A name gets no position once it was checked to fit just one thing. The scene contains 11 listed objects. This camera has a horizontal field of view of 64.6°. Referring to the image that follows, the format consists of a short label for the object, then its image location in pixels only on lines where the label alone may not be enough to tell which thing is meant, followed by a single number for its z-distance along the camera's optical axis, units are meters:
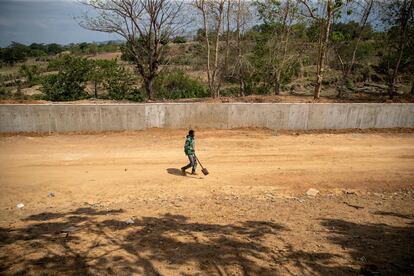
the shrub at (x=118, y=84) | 23.75
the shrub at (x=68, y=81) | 22.66
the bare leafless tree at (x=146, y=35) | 18.14
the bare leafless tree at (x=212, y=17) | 19.22
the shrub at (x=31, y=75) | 33.52
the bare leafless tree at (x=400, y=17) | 20.39
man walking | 11.43
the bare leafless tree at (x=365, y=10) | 20.14
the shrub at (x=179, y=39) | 20.23
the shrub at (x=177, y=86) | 27.34
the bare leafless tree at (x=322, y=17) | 17.97
